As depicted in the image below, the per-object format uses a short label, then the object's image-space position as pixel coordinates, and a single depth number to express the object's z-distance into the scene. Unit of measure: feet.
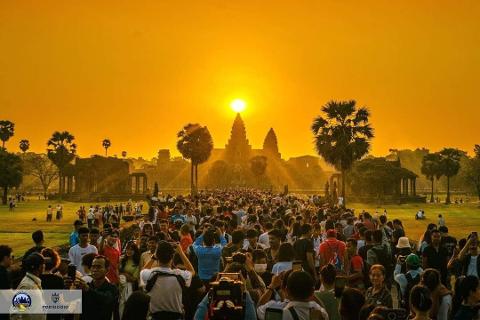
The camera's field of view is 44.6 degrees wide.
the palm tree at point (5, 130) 329.01
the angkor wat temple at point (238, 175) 545.03
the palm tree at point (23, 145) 413.59
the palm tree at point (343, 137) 135.95
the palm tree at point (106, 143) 440.04
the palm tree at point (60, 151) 301.02
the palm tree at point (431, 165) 293.23
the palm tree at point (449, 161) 289.33
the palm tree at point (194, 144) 249.96
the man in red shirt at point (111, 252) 33.17
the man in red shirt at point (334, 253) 34.73
